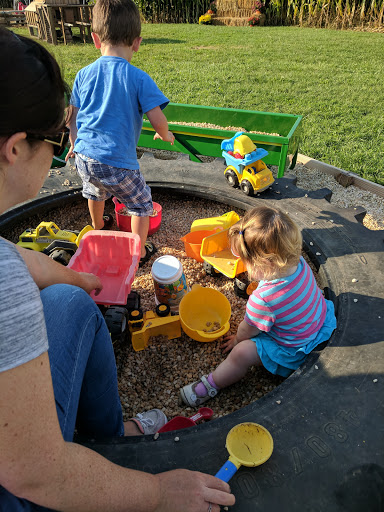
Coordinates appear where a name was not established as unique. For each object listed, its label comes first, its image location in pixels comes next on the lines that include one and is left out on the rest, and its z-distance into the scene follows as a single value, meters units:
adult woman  0.66
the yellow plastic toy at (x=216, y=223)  2.38
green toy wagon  2.83
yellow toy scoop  1.18
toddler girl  1.58
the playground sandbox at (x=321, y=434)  1.16
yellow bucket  1.97
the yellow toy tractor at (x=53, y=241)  2.18
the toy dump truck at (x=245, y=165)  2.65
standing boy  2.09
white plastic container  1.90
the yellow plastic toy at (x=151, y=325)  1.82
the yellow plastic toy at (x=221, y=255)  2.09
